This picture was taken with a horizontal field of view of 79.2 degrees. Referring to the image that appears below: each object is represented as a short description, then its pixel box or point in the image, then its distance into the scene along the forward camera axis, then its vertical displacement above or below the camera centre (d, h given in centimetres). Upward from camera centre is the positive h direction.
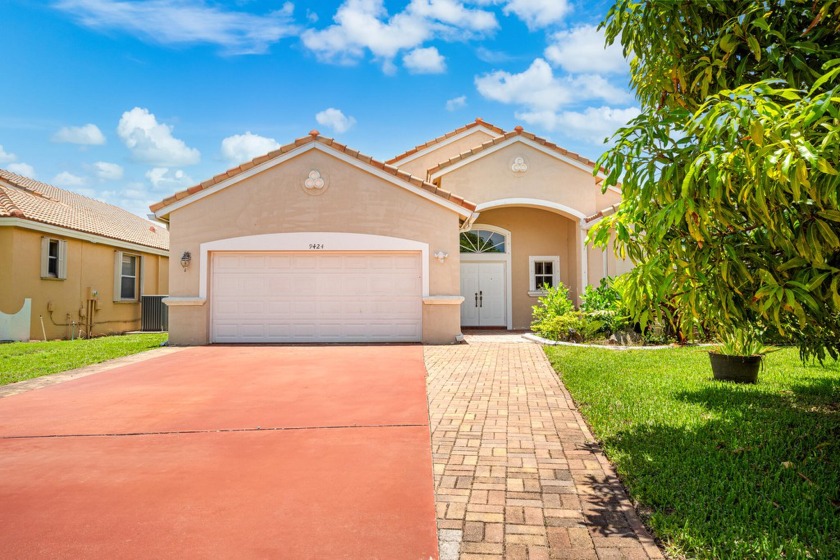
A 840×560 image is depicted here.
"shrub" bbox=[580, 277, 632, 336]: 1255 -14
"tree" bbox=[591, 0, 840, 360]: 239 +68
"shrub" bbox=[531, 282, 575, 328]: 1329 -6
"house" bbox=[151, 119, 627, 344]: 1320 +134
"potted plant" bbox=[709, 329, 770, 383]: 720 -86
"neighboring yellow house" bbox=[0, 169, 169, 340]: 1498 +132
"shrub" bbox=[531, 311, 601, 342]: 1267 -64
